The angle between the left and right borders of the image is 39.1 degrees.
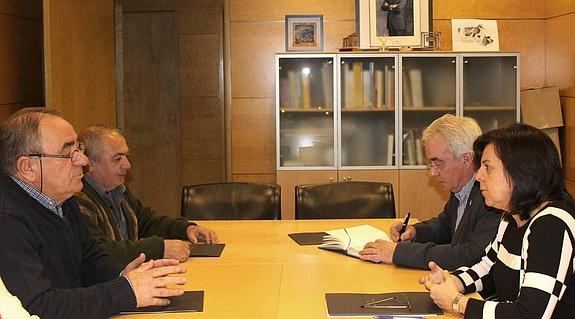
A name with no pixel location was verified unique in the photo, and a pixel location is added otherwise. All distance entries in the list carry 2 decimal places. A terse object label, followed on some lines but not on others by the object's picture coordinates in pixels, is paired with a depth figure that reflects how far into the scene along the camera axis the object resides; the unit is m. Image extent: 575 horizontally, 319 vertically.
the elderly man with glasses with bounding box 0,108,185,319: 2.24
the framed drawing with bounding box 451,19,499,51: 5.84
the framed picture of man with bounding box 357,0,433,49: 5.77
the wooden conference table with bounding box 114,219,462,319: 2.48
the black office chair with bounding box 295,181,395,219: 4.36
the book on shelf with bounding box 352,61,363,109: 5.76
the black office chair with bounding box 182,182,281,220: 4.38
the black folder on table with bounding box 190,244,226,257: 3.33
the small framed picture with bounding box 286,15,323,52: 6.01
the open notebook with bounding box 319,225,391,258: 3.29
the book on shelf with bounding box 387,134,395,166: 5.78
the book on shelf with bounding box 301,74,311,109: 5.77
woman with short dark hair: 2.20
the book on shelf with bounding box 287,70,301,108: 5.77
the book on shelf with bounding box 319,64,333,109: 5.77
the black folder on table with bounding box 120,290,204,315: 2.45
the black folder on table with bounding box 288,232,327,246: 3.56
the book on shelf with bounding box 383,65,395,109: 5.75
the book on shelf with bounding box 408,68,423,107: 5.77
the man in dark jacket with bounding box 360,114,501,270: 3.02
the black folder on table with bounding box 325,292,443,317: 2.39
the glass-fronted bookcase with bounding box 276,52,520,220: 5.73
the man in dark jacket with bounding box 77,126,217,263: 3.21
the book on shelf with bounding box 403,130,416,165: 5.77
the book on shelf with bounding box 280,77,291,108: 5.77
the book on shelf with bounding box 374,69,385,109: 5.77
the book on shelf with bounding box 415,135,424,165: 5.74
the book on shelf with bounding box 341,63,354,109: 5.76
